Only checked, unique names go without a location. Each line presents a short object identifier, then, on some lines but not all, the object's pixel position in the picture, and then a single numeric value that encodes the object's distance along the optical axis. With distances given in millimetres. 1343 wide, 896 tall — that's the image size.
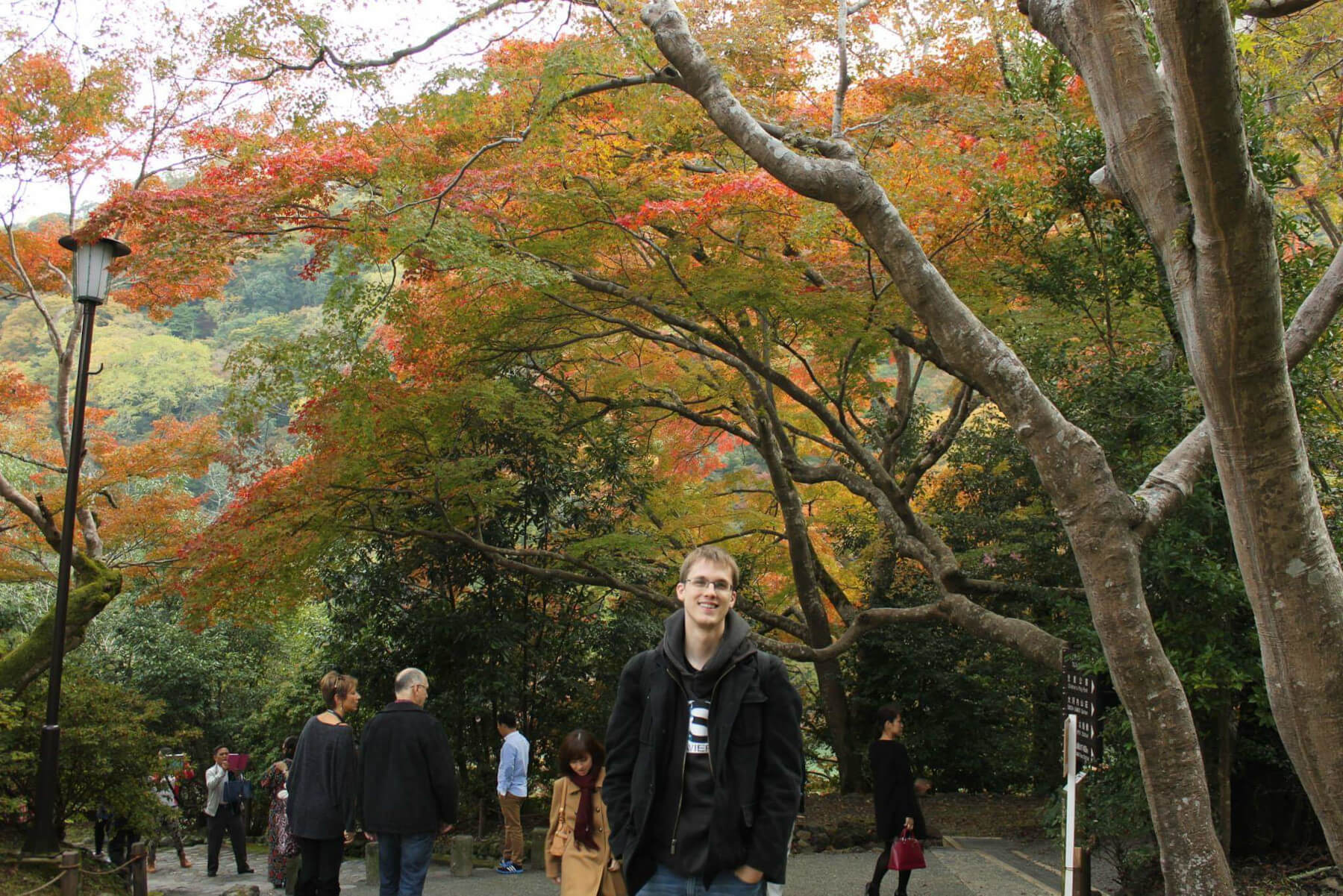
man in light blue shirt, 8242
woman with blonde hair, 5316
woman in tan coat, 4863
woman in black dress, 6781
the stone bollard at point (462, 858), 8906
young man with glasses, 2793
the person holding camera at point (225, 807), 9930
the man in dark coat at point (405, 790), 5133
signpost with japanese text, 5289
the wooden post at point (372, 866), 8406
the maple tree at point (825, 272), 3850
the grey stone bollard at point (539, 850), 9266
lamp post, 6664
